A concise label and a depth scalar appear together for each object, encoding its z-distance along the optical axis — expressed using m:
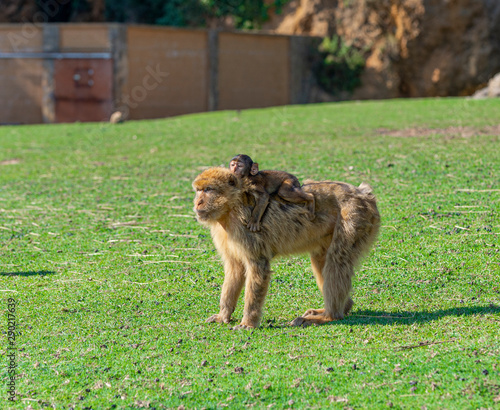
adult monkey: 6.05
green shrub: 30.03
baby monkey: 6.15
